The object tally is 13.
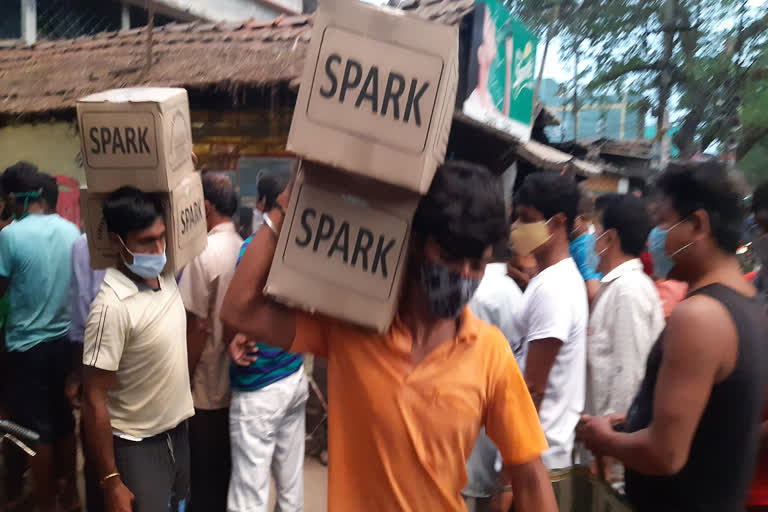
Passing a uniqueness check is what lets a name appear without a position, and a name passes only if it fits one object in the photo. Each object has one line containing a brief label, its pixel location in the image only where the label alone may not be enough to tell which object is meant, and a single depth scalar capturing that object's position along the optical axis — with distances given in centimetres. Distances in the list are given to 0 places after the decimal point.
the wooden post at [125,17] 1052
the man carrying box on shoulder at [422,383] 149
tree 1686
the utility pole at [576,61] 1927
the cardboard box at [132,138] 221
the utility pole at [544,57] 791
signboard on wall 640
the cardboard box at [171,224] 240
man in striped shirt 301
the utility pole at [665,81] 1605
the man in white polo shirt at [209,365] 301
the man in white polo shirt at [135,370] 215
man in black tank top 165
